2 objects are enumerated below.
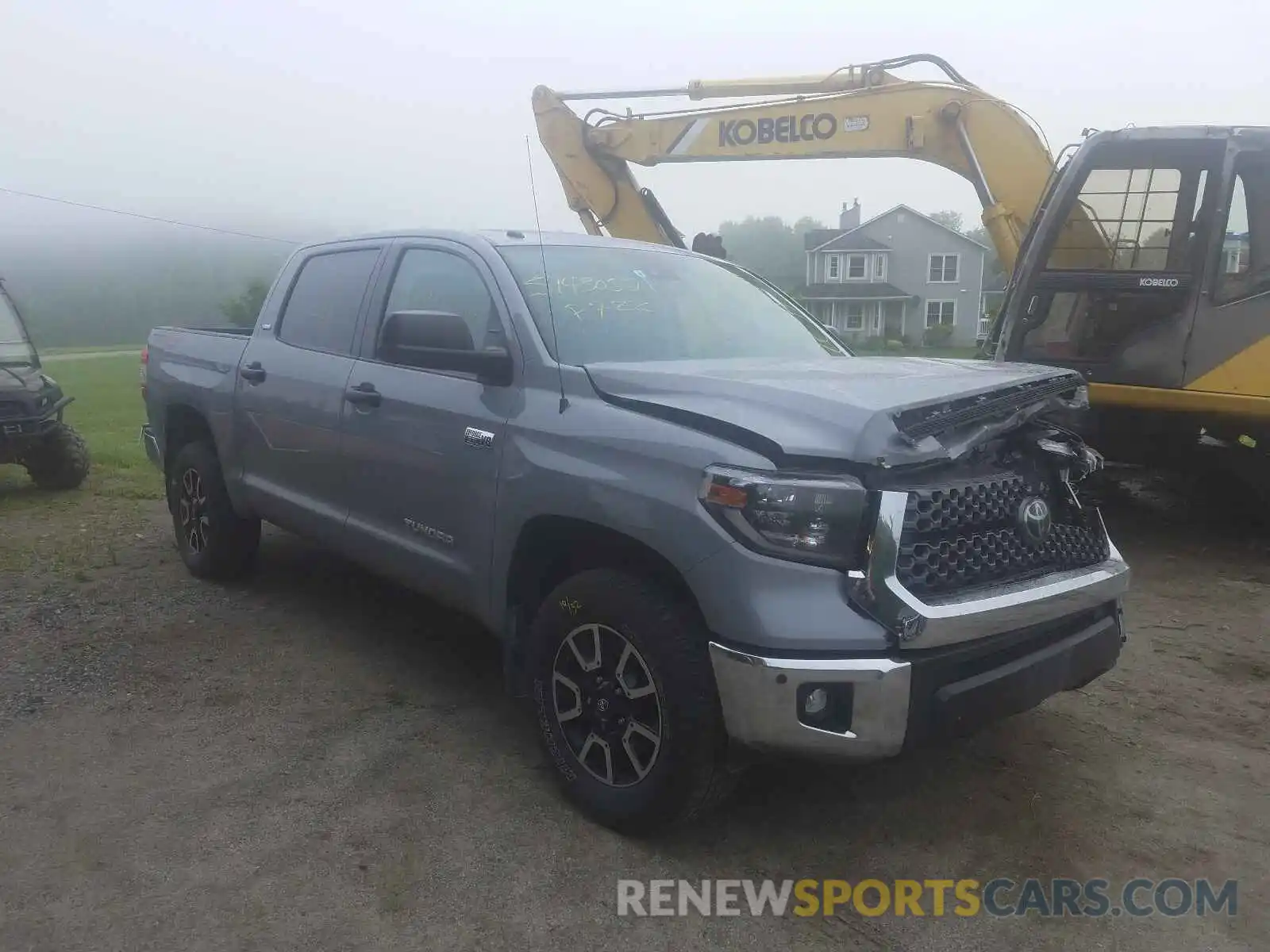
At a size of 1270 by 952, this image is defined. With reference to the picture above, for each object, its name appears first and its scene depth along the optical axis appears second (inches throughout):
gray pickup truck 106.3
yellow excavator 250.5
